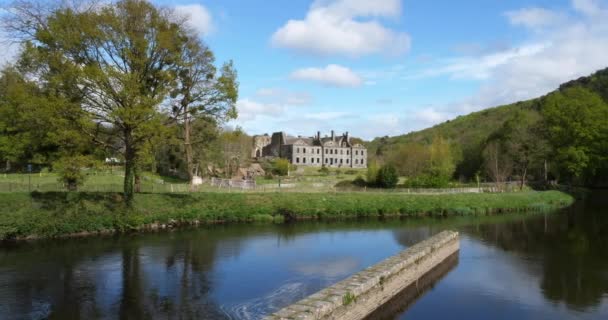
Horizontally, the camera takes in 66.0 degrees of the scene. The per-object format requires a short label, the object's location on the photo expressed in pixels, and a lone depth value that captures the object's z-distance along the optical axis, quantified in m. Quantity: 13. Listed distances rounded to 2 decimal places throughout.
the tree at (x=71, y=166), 25.75
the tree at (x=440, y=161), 60.10
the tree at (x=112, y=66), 26.27
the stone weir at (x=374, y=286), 11.37
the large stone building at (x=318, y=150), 103.38
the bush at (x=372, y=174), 56.49
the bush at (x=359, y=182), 56.81
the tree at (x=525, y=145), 58.28
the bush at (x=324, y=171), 79.61
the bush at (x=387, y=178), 54.06
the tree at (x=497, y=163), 57.19
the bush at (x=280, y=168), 73.81
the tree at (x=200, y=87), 31.23
